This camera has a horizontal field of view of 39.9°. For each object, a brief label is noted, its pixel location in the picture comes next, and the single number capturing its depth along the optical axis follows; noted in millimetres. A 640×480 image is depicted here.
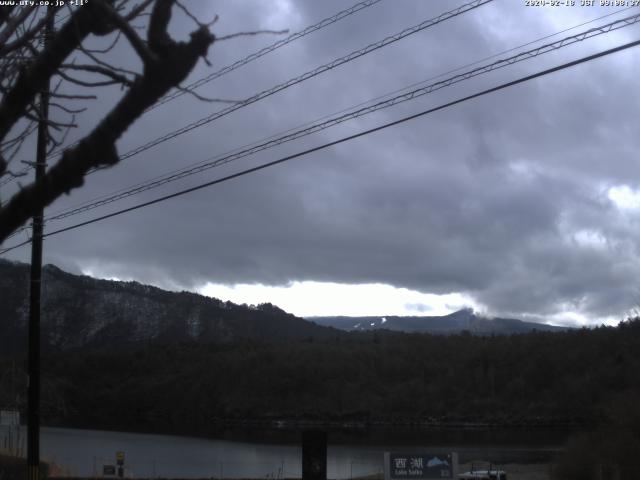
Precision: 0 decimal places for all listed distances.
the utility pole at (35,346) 19438
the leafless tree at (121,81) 4773
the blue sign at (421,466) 23656
